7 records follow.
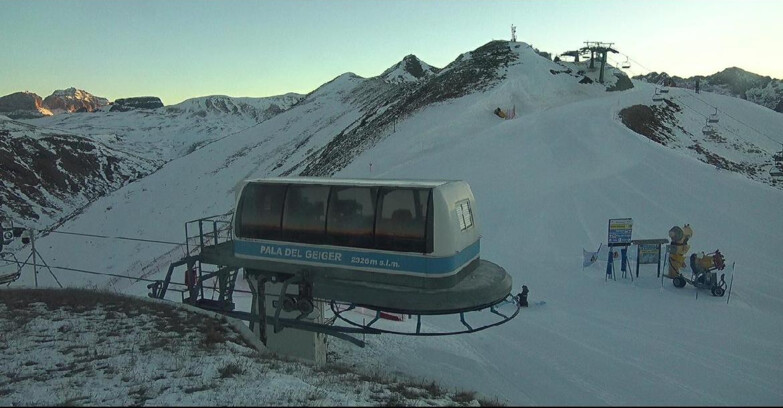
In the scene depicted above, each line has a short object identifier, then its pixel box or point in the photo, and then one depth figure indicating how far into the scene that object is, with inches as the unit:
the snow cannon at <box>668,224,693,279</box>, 615.2
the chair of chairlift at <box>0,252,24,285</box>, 686.0
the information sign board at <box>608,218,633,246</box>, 649.0
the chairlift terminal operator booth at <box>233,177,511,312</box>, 373.1
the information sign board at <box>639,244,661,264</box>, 645.9
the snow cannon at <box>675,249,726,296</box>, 578.8
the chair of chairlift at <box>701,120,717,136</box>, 1593.4
